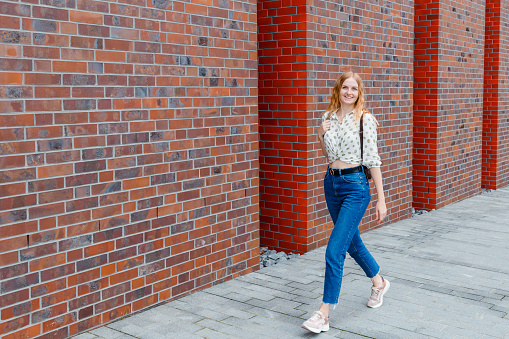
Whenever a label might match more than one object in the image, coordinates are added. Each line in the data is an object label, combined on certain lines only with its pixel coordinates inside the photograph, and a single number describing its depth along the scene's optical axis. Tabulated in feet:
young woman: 13.64
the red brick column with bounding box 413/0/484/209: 28.96
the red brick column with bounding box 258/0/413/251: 20.29
